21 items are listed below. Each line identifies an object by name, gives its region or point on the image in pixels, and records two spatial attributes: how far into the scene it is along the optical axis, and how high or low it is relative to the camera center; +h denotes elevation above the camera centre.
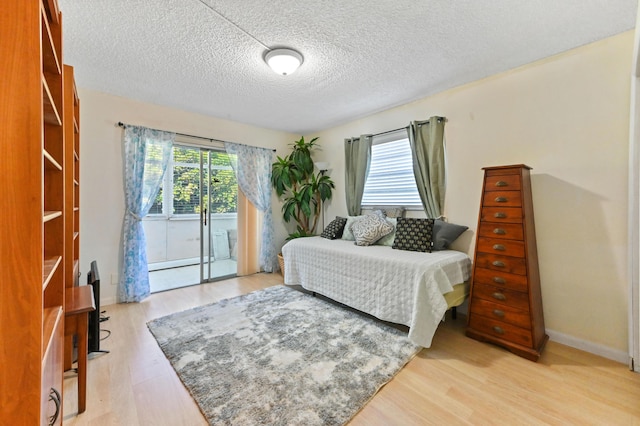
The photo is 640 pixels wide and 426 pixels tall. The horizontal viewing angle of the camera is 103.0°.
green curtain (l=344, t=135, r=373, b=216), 3.67 +0.61
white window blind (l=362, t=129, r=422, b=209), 3.29 +0.46
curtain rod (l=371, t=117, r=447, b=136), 2.88 +1.04
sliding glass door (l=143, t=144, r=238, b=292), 3.78 -0.20
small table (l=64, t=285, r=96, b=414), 1.43 -0.68
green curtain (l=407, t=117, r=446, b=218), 2.89 +0.54
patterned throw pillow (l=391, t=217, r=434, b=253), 2.68 -0.29
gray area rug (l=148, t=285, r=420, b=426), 1.46 -1.13
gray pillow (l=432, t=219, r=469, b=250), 2.68 -0.28
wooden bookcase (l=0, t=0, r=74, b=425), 0.66 -0.01
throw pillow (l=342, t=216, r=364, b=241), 3.43 -0.27
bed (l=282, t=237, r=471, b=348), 2.05 -0.67
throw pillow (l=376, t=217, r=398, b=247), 3.06 -0.37
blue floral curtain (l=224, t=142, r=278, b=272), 4.00 +0.46
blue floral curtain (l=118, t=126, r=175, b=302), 3.06 +0.09
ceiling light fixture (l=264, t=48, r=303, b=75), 2.09 +1.26
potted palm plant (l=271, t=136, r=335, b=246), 4.21 +0.39
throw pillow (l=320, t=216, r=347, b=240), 3.54 -0.29
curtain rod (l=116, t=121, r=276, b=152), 3.05 +1.04
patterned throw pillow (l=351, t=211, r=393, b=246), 3.03 -0.26
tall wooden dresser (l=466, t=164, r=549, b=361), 1.99 -0.52
